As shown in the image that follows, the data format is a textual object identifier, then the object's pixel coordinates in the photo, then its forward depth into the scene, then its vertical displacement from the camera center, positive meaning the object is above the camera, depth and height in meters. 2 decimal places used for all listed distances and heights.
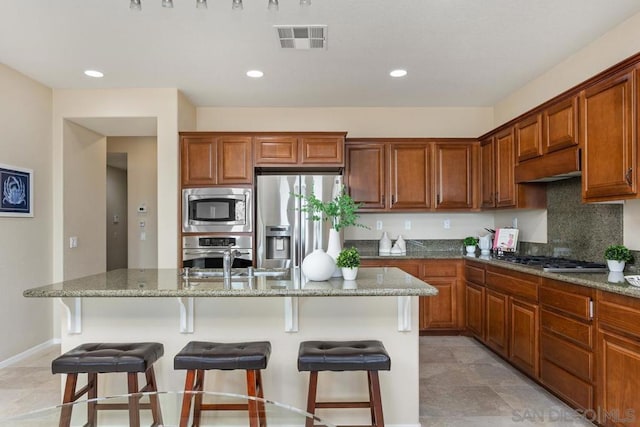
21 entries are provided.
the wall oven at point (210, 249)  4.12 -0.34
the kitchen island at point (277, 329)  2.35 -0.69
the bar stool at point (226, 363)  1.90 -0.72
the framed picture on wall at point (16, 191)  3.41 +0.26
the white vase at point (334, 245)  2.50 -0.19
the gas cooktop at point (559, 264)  2.71 -0.38
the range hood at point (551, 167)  2.79 +0.39
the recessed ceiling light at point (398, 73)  3.64 +1.37
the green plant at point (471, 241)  4.48 -0.30
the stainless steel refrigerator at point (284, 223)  4.14 -0.07
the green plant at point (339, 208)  2.28 +0.05
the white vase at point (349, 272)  2.30 -0.34
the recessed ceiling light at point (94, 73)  3.60 +1.37
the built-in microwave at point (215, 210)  4.13 +0.08
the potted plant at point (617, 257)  2.60 -0.29
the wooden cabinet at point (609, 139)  2.28 +0.48
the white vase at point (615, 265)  2.62 -0.34
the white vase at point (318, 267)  2.27 -0.30
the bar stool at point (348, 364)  1.89 -0.72
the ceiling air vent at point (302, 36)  2.81 +1.37
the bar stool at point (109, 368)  1.89 -0.75
